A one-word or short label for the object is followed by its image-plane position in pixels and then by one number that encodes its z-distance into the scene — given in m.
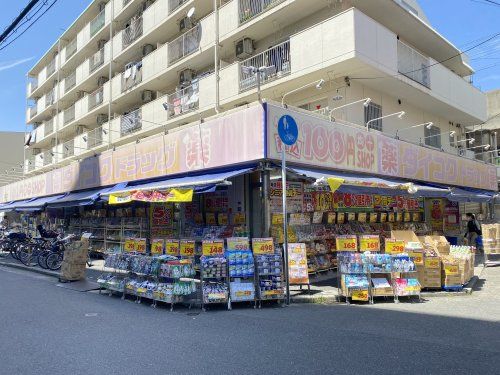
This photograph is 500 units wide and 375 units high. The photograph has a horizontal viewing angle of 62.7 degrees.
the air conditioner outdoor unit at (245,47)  17.77
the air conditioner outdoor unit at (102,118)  28.94
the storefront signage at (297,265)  9.81
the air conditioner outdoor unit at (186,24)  21.14
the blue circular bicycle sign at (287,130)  10.11
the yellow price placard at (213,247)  9.50
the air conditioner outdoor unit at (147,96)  24.12
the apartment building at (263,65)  14.66
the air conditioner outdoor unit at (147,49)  24.27
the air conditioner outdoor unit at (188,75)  21.16
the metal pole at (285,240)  9.27
